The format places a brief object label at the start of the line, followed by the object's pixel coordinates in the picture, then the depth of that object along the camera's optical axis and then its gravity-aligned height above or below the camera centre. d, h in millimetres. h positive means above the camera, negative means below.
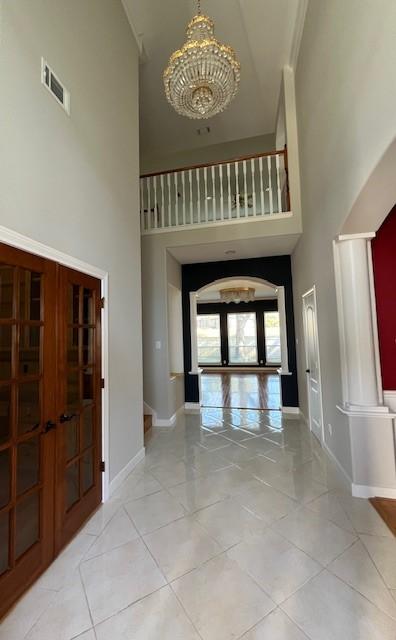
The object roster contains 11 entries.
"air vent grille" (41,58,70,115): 2041 +1997
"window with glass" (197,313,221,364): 12086 +219
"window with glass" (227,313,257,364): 11688 +169
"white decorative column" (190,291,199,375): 5883 +201
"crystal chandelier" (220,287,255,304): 9320 +1597
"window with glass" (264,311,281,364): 11453 +125
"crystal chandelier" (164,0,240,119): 2510 +2504
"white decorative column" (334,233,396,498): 2533 -443
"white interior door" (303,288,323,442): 3783 -364
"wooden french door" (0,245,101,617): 1639 -471
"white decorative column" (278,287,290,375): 5531 +266
